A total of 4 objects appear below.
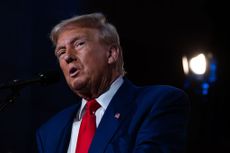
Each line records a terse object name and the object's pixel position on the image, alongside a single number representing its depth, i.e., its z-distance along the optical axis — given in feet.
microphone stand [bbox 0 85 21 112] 12.20
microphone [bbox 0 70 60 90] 12.41
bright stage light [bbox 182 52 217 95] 34.86
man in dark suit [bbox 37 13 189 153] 11.89
